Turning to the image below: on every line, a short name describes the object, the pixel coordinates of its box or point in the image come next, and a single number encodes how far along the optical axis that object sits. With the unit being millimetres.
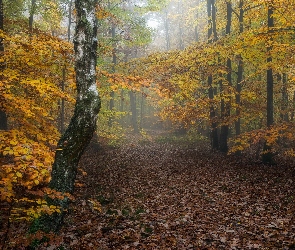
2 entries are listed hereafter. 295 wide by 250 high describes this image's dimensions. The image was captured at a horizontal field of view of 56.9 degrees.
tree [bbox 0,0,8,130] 10795
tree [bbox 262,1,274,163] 14094
